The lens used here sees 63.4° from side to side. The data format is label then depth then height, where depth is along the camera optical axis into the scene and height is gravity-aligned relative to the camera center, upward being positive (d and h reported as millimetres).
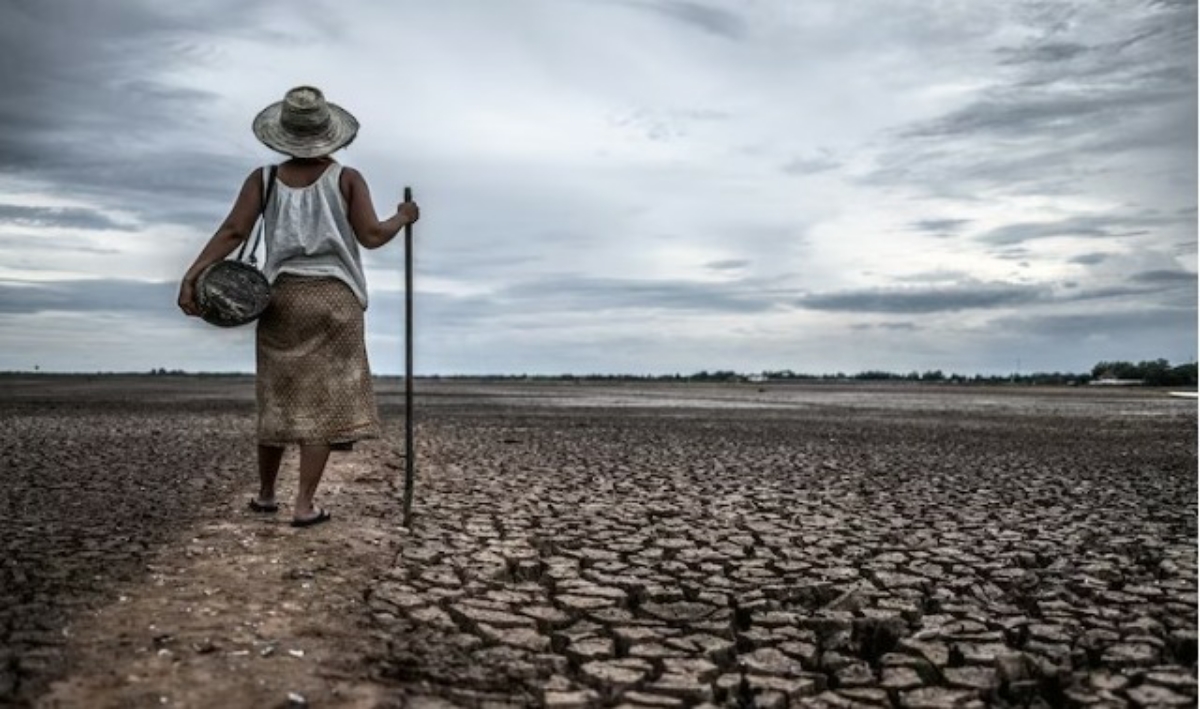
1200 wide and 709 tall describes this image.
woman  4117 +476
